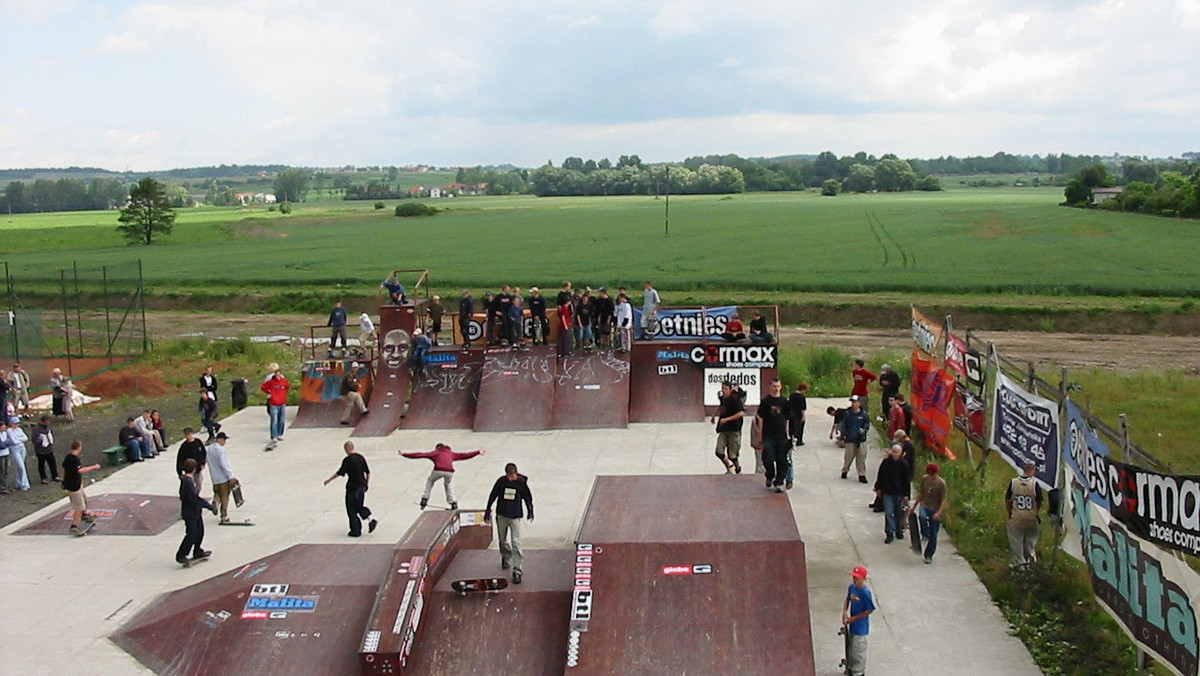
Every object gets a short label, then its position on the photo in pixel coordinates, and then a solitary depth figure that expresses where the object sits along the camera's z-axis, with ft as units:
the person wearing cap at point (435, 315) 80.69
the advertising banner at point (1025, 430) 43.45
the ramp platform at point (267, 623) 38.01
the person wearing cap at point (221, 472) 51.83
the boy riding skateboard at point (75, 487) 52.34
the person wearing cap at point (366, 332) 83.76
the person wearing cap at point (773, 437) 50.62
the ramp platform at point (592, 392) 73.46
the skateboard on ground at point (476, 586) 39.09
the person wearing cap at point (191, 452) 50.97
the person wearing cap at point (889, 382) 62.23
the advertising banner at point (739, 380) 75.82
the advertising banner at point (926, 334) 64.95
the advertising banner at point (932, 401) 60.70
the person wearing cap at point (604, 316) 80.12
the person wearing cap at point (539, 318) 79.77
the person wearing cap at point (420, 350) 77.66
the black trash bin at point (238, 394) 81.87
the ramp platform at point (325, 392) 76.79
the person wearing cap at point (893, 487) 46.64
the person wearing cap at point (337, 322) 85.56
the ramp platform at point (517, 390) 73.51
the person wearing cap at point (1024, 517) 42.60
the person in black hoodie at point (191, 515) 47.01
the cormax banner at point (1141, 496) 28.81
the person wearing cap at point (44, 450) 62.69
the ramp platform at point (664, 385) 74.69
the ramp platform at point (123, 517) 54.24
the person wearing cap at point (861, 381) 64.59
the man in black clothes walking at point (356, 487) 49.85
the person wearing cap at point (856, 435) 57.11
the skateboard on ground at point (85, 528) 53.72
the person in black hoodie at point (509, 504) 41.22
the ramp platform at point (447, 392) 75.05
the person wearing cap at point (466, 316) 82.33
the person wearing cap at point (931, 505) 45.14
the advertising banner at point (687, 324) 79.46
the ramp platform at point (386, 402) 73.67
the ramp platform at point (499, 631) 36.78
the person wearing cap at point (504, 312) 79.71
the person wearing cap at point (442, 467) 53.67
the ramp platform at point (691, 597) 35.17
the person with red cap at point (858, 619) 34.96
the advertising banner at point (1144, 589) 29.45
